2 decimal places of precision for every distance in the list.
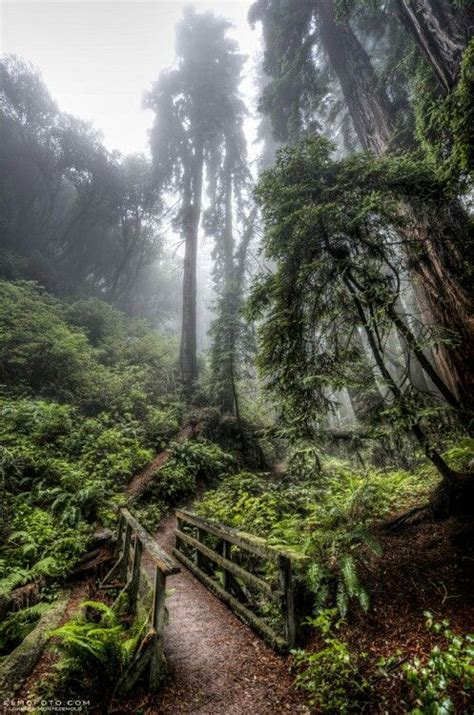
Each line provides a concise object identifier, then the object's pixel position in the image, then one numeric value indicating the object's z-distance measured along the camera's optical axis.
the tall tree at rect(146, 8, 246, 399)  19.36
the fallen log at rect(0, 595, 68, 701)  3.46
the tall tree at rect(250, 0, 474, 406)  5.12
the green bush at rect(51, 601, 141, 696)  3.25
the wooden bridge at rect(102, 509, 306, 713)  3.55
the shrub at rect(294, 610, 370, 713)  2.89
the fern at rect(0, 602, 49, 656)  4.46
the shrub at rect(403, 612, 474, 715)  2.44
